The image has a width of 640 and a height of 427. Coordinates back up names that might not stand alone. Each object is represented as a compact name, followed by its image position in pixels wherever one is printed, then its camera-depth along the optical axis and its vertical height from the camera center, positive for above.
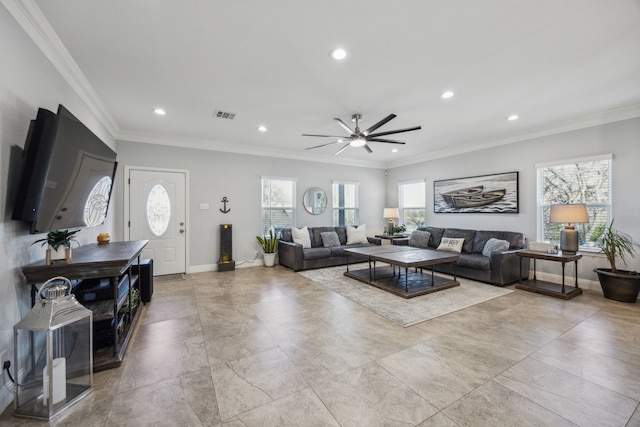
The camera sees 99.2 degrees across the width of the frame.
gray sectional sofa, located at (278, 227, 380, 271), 5.55 -0.84
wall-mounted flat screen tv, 1.90 +0.33
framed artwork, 5.19 +0.38
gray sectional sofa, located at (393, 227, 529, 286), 4.39 -0.80
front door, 5.06 -0.06
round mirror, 6.75 +0.31
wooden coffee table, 4.02 -1.13
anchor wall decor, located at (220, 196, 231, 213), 5.78 +0.21
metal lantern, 1.66 -1.00
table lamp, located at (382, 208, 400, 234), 7.05 -0.04
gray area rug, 3.23 -1.20
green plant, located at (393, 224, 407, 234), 7.18 -0.44
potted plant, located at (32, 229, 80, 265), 2.08 -0.24
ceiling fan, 3.98 +1.12
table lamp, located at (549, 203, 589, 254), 3.82 -0.10
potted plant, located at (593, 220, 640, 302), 3.56 -0.83
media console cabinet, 1.98 -0.50
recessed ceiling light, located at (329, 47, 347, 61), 2.49 +1.49
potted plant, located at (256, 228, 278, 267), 6.06 -0.79
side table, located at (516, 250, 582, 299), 3.86 -1.14
